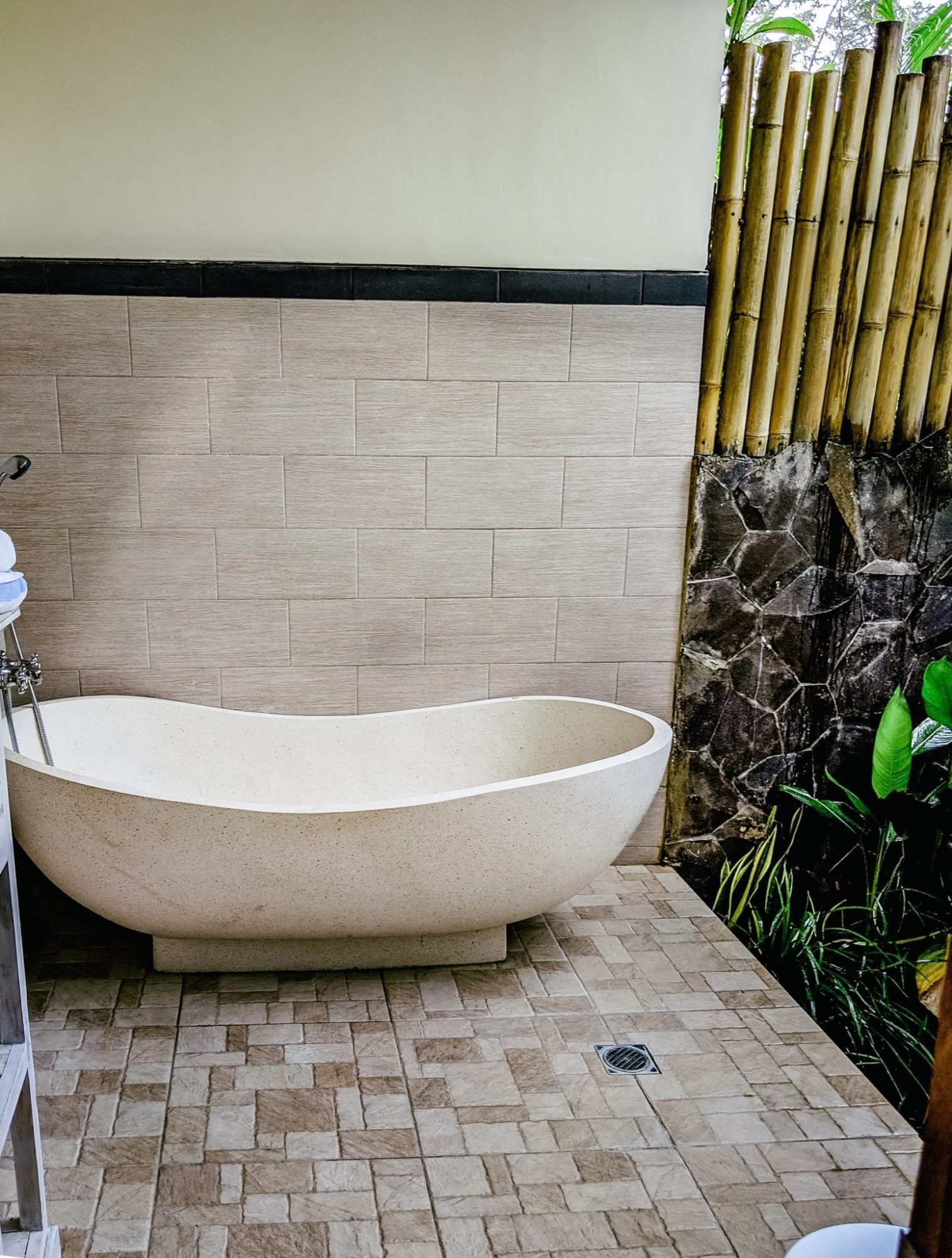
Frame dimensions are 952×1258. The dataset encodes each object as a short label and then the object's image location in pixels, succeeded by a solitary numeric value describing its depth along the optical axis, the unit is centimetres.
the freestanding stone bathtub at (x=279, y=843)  243
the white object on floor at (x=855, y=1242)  175
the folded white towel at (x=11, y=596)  178
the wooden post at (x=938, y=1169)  135
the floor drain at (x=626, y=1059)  239
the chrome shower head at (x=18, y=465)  221
